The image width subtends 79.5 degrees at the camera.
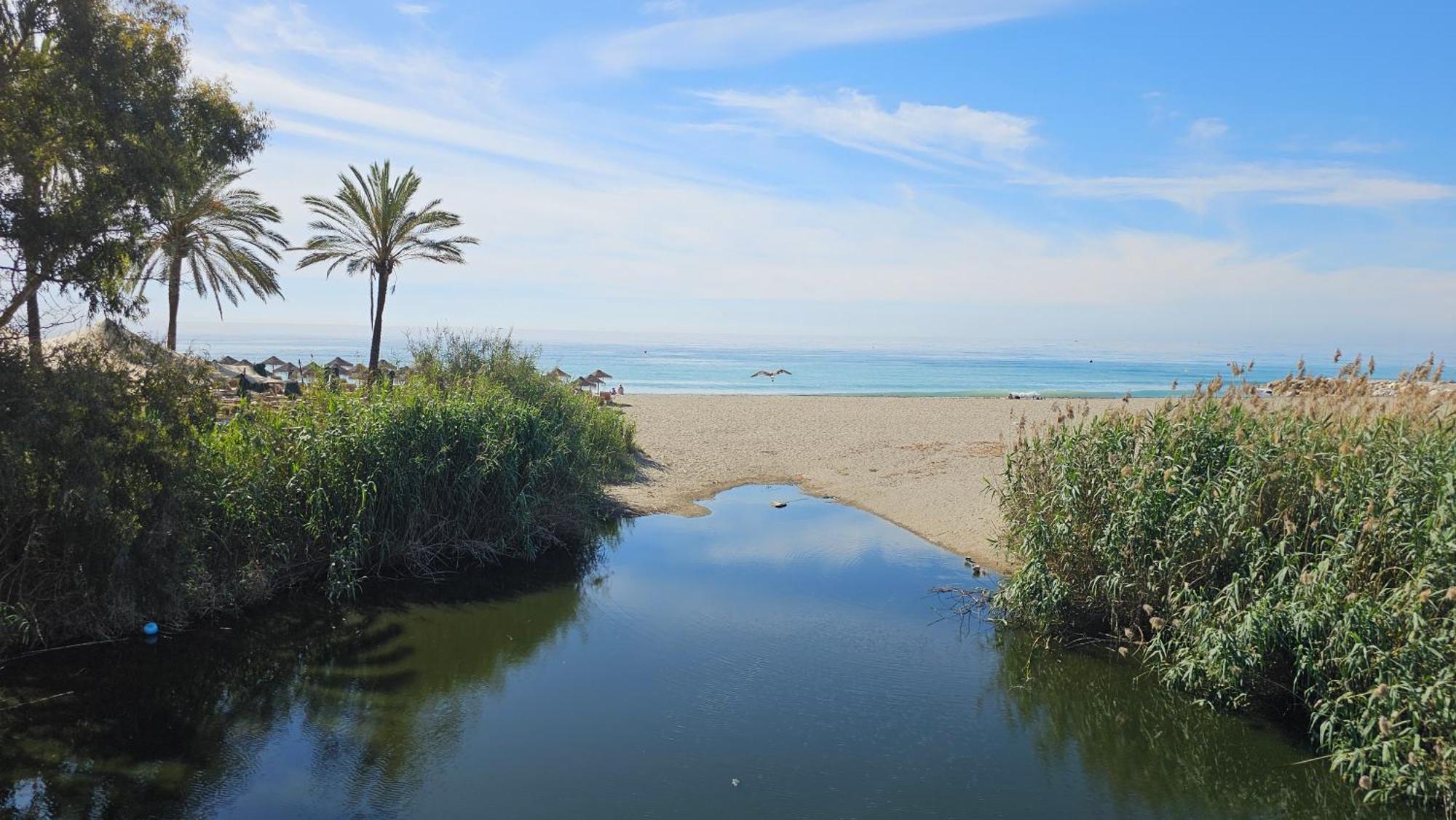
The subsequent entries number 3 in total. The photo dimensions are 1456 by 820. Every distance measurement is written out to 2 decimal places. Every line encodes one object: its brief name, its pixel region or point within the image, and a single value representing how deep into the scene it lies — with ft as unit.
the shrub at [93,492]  27.63
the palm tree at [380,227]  82.28
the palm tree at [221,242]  77.61
